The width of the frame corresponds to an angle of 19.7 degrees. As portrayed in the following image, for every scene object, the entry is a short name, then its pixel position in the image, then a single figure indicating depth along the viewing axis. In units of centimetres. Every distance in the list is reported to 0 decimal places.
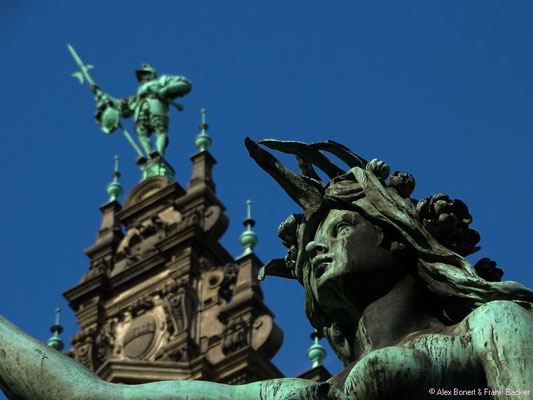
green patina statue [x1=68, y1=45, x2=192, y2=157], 3338
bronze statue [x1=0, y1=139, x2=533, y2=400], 398
